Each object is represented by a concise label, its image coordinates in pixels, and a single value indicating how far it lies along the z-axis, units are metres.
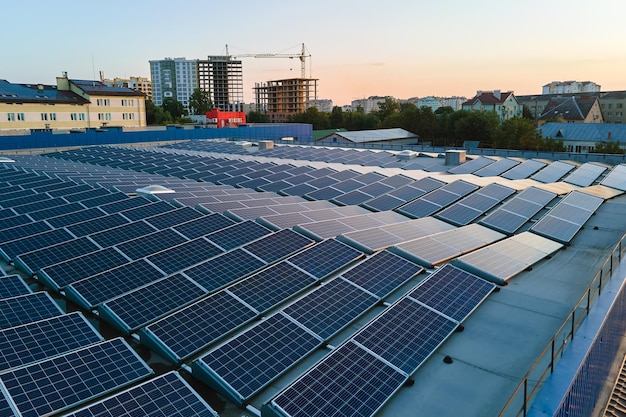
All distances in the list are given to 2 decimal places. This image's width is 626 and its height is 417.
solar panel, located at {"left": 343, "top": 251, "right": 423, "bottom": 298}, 12.36
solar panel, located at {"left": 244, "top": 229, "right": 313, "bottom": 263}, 14.14
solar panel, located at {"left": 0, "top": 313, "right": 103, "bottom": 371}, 9.12
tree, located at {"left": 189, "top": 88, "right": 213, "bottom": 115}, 173.50
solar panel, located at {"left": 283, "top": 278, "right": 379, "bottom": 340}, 10.47
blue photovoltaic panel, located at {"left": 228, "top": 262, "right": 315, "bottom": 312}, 11.49
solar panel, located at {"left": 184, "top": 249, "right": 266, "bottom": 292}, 12.51
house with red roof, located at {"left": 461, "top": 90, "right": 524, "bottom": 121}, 130.62
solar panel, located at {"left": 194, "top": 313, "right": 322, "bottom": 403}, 8.73
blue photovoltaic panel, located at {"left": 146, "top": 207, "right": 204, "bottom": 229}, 17.91
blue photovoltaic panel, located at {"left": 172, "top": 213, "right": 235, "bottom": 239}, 16.58
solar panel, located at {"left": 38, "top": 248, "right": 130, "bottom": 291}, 13.38
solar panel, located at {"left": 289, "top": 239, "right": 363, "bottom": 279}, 13.15
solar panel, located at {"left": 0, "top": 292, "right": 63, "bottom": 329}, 10.79
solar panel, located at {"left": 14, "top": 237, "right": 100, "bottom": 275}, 14.64
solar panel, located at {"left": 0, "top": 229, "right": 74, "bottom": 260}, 16.00
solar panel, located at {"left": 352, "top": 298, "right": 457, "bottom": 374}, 9.42
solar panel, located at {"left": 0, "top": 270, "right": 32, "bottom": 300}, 12.34
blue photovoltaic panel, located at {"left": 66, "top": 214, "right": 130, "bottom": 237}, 17.71
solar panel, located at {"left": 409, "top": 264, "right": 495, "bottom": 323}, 11.36
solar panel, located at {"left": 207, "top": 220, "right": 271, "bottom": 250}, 15.18
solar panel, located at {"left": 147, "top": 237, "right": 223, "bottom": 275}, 13.72
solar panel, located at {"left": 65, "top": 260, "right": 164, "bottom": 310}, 12.12
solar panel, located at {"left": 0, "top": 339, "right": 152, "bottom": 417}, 7.71
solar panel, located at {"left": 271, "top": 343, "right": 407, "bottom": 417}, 7.81
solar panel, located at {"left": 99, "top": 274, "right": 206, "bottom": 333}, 10.91
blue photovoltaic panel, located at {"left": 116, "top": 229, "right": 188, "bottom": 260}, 14.91
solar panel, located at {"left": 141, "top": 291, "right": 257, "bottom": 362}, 9.80
